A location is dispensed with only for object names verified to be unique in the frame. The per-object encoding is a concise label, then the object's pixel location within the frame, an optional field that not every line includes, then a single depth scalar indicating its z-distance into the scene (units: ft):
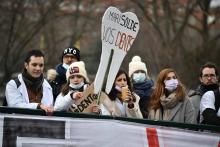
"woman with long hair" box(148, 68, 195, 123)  45.18
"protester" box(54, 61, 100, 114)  43.73
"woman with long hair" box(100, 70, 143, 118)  45.54
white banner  40.65
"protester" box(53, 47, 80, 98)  52.67
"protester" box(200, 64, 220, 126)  43.32
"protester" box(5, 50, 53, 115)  43.32
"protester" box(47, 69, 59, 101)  49.89
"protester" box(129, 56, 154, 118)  51.00
